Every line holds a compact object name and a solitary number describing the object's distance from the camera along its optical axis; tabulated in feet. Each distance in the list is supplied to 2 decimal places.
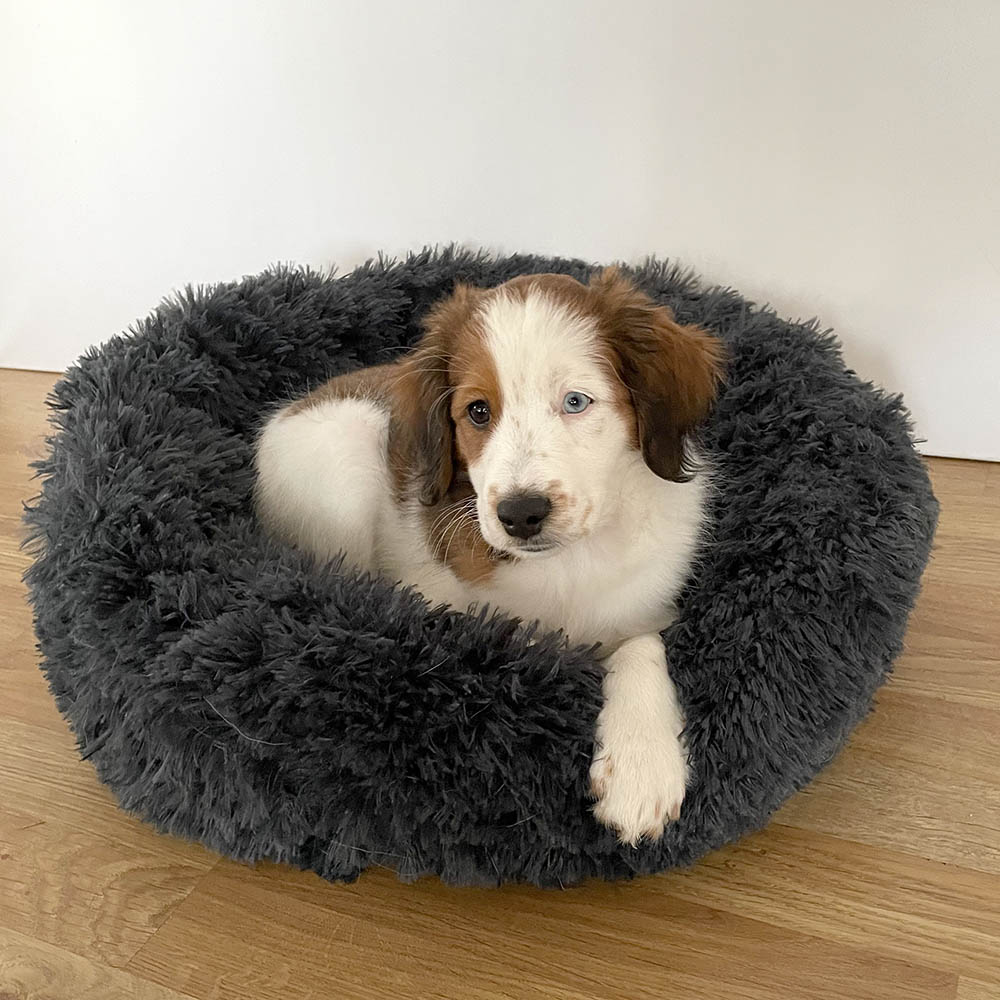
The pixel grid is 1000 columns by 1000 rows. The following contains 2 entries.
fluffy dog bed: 1.58
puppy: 1.63
